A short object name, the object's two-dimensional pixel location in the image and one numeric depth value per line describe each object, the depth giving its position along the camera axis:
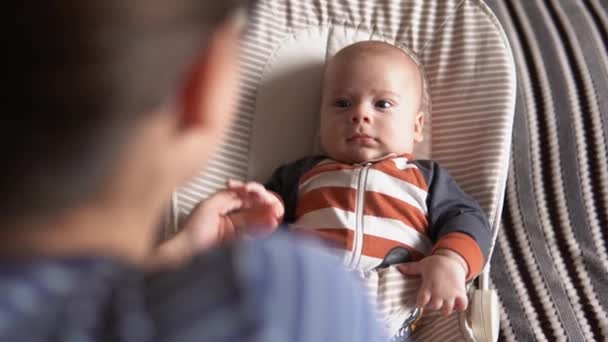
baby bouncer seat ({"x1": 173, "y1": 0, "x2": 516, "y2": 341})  1.77
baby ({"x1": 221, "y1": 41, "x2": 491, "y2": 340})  1.65
